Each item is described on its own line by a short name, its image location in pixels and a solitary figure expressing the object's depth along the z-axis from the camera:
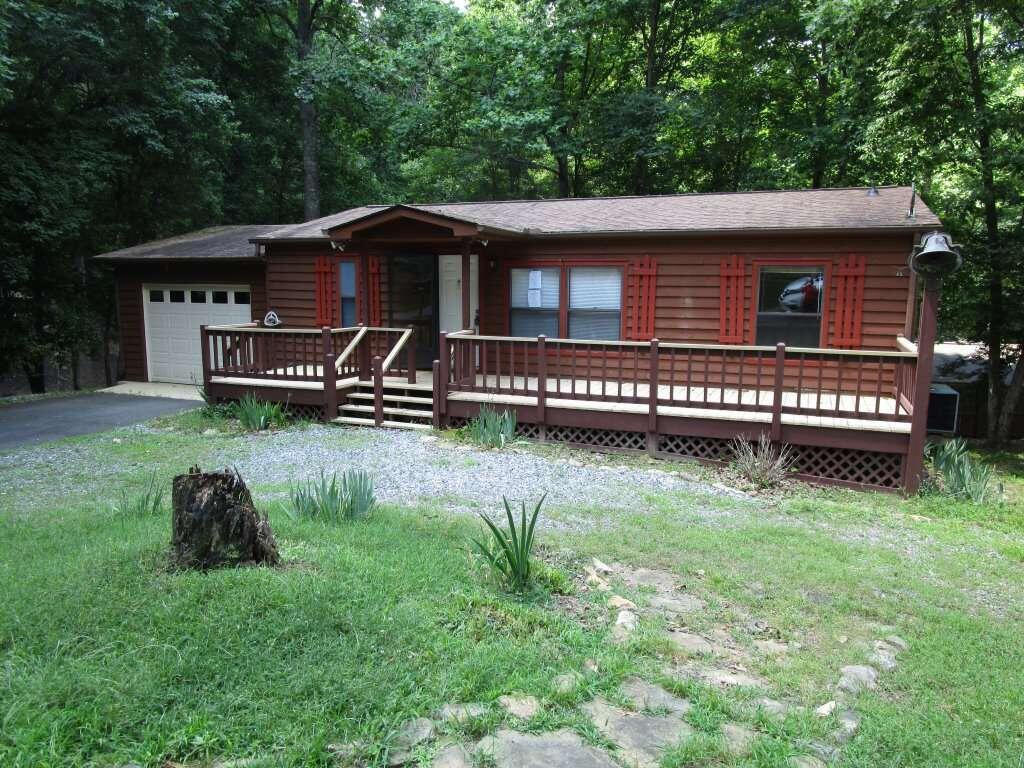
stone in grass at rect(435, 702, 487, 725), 2.69
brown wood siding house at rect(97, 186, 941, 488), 8.13
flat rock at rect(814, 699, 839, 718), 2.91
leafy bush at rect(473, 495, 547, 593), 3.88
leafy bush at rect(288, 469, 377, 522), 5.06
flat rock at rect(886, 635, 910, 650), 3.62
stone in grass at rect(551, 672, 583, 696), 2.94
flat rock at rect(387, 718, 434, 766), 2.48
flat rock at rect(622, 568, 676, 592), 4.41
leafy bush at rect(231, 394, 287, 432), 9.70
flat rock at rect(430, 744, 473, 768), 2.47
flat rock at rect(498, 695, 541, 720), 2.77
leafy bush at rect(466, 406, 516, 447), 8.72
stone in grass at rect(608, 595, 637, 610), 3.97
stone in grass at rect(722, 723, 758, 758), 2.61
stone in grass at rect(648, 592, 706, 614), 4.01
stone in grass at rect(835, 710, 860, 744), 2.76
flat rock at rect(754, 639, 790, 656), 3.51
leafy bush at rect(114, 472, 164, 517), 5.12
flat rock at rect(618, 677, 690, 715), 2.90
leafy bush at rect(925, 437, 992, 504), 7.17
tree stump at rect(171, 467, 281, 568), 3.63
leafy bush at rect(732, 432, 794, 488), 7.41
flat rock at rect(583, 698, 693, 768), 2.56
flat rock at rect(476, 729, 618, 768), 2.48
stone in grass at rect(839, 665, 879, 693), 3.15
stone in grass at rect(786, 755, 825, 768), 2.54
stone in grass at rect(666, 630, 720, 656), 3.45
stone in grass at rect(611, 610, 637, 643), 3.55
